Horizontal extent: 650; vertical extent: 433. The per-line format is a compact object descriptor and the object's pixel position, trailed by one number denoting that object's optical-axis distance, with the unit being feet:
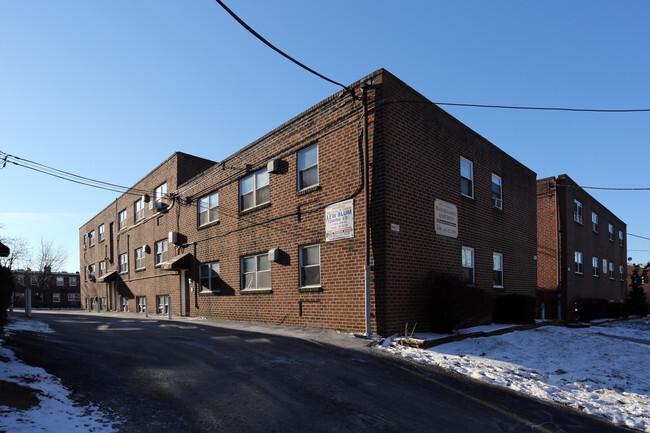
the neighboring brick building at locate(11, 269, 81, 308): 220.23
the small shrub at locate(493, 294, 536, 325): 48.98
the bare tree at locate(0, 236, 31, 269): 157.52
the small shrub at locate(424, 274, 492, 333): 37.52
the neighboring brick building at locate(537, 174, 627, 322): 73.67
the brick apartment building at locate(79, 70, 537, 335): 36.94
